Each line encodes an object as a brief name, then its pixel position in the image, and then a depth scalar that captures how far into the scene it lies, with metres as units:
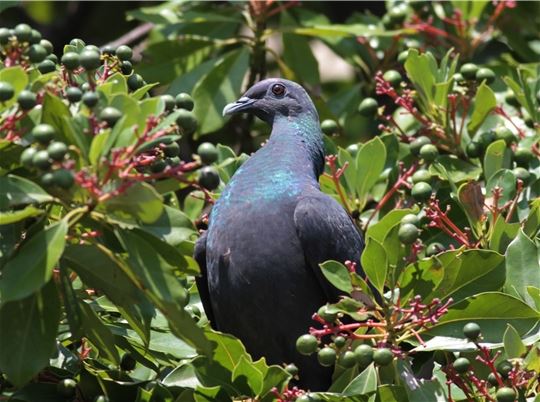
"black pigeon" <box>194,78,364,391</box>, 8.55
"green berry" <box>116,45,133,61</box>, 7.89
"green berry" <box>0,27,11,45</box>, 7.29
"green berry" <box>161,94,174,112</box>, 6.79
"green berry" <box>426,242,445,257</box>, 8.89
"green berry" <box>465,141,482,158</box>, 10.07
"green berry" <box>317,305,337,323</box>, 7.09
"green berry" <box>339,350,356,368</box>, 7.07
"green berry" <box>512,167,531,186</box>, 9.42
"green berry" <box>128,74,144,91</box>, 7.89
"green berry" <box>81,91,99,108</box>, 6.34
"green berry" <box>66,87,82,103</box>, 6.66
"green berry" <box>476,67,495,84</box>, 10.41
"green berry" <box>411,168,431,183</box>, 9.33
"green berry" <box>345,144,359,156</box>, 10.20
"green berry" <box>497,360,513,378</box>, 7.20
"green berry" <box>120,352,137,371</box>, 7.97
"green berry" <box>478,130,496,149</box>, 10.04
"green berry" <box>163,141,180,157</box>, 7.25
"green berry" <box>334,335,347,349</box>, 7.07
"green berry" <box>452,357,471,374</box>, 7.11
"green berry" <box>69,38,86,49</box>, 7.82
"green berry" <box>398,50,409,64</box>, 10.91
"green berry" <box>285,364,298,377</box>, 7.13
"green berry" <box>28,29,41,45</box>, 7.23
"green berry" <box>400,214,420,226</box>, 7.48
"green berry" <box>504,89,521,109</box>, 10.90
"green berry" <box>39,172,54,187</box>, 6.00
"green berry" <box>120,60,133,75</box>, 7.89
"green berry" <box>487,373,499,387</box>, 7.22
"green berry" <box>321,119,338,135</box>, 10.79
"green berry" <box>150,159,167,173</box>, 6.63
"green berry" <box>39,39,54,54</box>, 7.62
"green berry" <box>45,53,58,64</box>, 7.65
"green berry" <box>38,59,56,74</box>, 7.48
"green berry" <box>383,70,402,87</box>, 10.59
